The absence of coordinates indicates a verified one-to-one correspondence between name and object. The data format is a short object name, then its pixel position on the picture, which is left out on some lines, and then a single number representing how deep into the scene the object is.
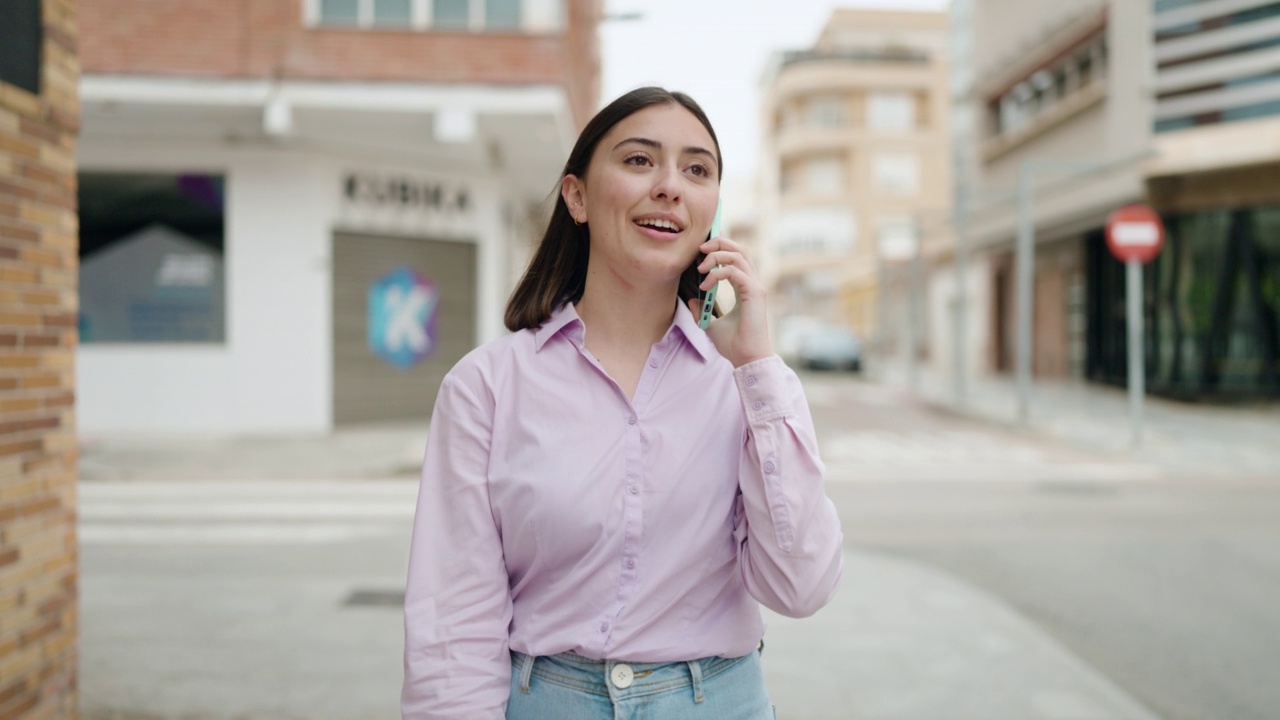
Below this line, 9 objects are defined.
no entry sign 13.66
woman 1.71
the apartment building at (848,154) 56.78
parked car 31.70
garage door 14.63
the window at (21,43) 3.00
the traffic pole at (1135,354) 13.46
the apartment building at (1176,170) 17.84
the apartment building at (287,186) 12.88
